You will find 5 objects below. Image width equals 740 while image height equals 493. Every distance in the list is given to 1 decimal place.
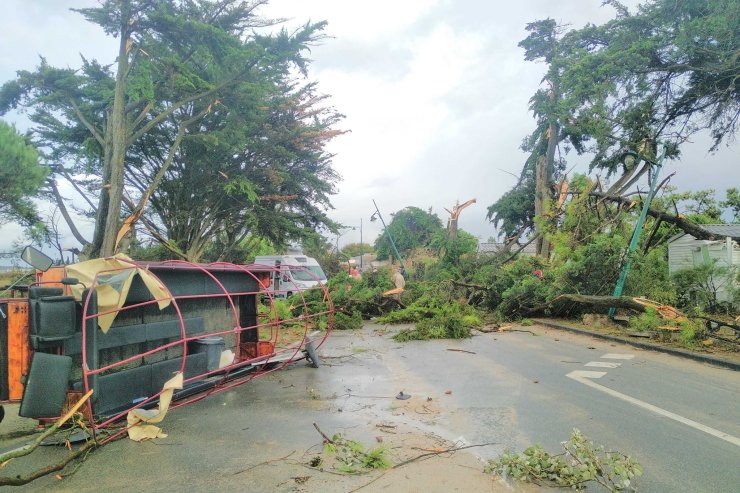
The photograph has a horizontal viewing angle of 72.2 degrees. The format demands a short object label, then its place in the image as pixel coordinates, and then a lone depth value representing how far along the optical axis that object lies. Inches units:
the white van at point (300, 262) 961.5
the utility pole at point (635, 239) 516.1
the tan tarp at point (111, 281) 210.5
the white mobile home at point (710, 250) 535.6
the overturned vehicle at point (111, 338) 186.7
